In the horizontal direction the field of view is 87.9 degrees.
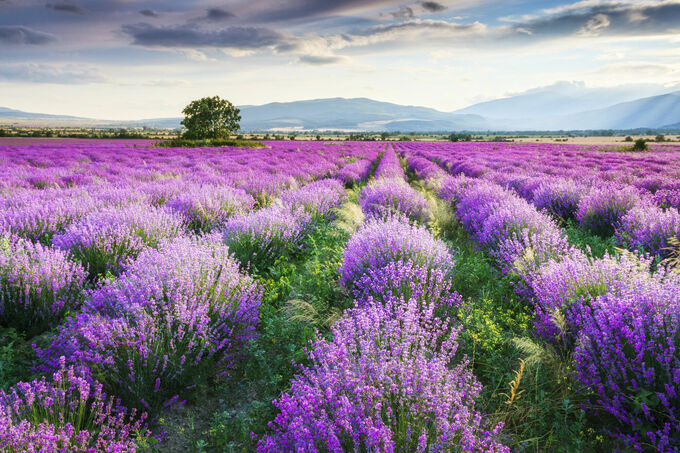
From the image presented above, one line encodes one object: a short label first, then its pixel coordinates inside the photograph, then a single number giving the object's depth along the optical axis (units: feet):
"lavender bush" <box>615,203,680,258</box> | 13.82
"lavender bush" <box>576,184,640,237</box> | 19.44
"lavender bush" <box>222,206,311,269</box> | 15.15
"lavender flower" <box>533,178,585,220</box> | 23.28
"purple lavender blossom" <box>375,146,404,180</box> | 36.99
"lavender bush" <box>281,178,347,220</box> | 22.34
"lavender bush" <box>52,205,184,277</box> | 13.02
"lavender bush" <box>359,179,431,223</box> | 20.79
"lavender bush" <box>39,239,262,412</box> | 7.25
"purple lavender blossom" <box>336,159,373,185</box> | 40.86
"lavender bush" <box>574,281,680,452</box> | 6.04
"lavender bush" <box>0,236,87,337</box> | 10.07
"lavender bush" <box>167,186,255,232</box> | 19.08
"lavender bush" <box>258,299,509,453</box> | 5.02
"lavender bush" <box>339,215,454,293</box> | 11.38
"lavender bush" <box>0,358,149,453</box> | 5.07
